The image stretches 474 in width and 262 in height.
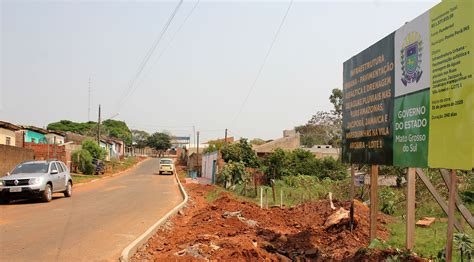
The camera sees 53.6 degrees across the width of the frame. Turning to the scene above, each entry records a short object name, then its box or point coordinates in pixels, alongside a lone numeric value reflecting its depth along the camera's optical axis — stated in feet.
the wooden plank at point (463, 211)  23.21
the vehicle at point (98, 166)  154.30
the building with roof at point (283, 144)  191.21
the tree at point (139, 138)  476.17
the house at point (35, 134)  162.20
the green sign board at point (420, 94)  17.04
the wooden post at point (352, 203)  32.04
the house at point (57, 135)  172.33
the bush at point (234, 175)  103.30
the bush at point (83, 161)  148.86
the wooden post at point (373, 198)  27.09
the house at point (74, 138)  220.23
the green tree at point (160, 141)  435.94
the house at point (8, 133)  115.85
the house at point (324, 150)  173.31
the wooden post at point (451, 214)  17.65
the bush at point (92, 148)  168.96
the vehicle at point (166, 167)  172.24
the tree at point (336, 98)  177.06
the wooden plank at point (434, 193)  23.79
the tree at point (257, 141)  284.20
